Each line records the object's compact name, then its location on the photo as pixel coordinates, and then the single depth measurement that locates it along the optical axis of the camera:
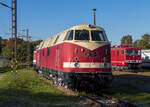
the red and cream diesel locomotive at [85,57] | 10.84
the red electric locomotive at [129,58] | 28.95
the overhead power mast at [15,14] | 18.74
